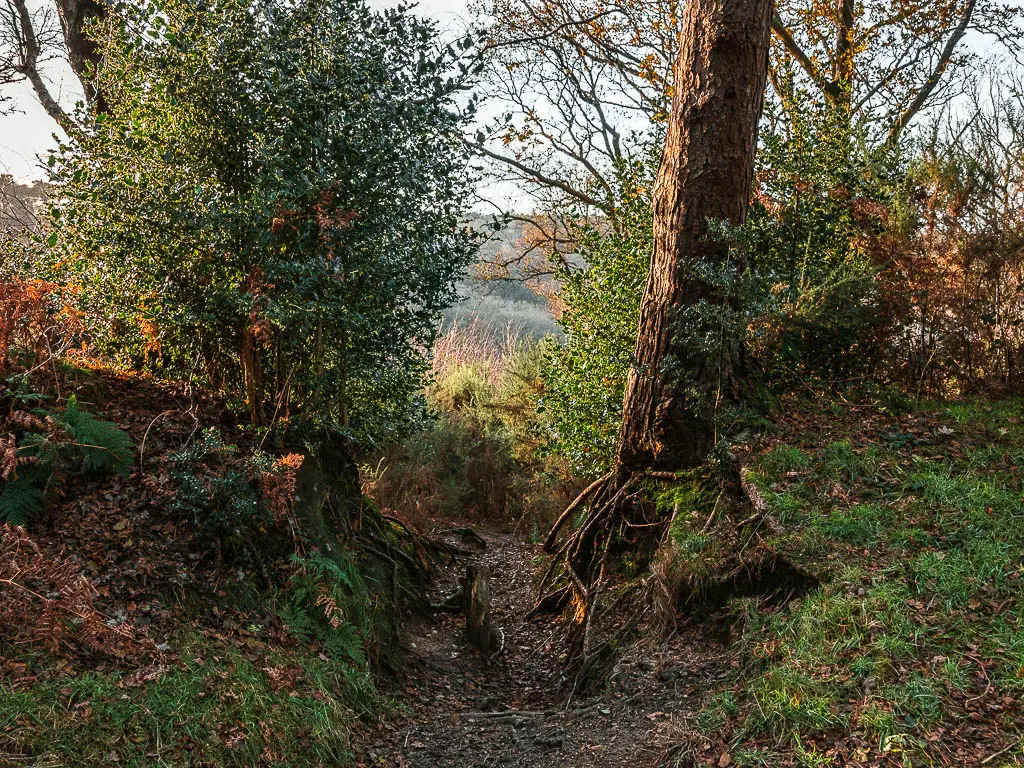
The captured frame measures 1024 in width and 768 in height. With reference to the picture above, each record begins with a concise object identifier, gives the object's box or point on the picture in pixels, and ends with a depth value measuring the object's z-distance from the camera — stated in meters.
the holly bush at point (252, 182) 4.56
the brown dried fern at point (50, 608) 3.22
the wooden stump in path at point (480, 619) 5.90
